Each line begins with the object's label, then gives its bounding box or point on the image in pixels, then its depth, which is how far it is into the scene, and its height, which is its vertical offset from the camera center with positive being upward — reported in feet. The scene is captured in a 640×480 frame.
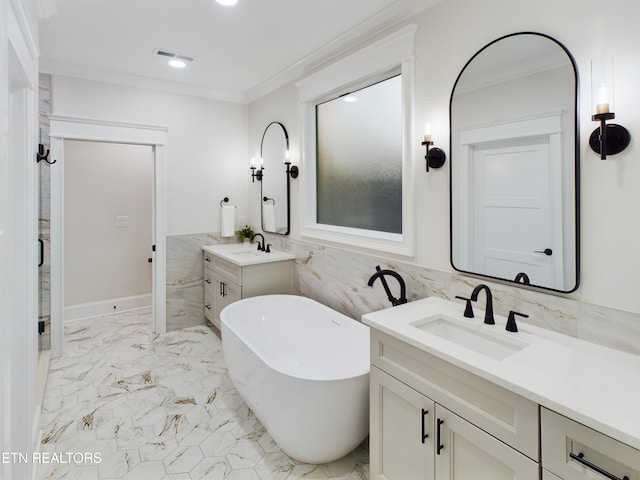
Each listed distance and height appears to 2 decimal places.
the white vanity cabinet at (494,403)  3.19 -1.74
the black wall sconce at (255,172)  13.14 +2.67
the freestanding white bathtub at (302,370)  5.77 -2.62
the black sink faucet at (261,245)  12.39 -0.11
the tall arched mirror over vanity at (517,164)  4.96 +1.20
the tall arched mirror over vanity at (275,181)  11.75 +2.14
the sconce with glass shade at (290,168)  11.12 +2.33
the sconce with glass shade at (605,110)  4.37 +1.61
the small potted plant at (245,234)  13.55 +0.31
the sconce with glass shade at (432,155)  6.58 +1.62
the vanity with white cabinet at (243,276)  10.50 -1.07
